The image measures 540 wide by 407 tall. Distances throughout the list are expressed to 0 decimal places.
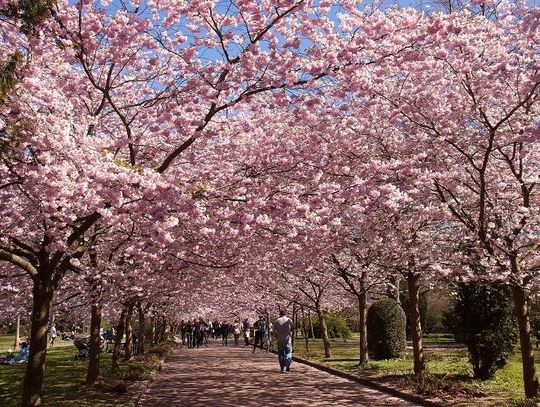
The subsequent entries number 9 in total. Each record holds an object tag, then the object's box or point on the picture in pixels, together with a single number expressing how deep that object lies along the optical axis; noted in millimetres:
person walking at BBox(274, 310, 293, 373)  18469
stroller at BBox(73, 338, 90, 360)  28272
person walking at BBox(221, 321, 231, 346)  43512
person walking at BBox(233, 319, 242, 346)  42594
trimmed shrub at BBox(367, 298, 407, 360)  21531
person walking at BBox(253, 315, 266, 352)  32691
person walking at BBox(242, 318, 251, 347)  40600
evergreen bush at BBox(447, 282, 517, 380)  13977
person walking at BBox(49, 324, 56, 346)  44728
